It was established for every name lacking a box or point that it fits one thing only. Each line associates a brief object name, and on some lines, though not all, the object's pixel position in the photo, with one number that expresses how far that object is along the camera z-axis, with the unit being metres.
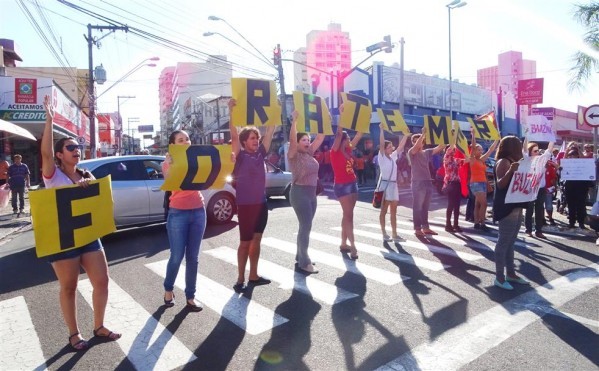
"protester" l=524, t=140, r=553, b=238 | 7.54
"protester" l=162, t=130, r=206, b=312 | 4.30
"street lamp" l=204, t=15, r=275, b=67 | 17.98
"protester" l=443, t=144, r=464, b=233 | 8.47
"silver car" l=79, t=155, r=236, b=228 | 8.08
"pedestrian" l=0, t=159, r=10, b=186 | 11.61
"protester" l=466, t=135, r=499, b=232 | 8.33
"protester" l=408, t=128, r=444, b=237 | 7.75
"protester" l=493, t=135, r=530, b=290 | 4.82
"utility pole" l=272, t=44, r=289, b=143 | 21.80
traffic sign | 9.39
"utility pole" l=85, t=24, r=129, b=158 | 22.36
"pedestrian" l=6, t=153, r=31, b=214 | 12.34
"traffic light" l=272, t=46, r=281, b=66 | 22.14
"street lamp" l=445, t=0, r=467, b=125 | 27.54
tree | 10.58
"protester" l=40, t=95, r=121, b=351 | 3.45
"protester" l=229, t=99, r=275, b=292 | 4.75
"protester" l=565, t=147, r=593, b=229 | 8.51
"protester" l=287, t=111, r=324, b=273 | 5.50
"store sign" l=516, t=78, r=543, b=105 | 39.31
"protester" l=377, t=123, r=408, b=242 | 7.43
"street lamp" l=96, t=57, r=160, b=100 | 22.88
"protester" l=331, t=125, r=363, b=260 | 6.24
